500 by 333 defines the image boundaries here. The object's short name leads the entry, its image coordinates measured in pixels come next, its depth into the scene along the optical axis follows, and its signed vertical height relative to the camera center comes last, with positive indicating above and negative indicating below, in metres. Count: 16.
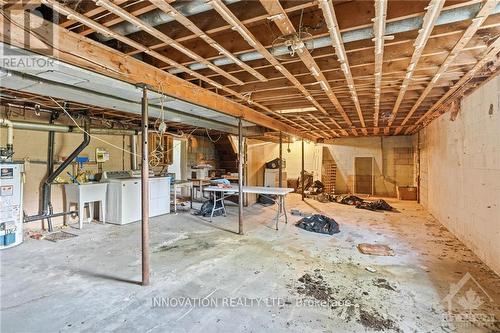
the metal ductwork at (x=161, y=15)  1.75 +1.13
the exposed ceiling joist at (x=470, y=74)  2.45 +1.14
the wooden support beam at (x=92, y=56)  1.86 +1.01
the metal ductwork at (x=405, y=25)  1.87 +1.12
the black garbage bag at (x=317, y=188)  9.83 -0.83
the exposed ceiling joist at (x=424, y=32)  1.71 +1.08
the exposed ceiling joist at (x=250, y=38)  1.68 +1.07
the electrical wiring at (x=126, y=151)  5.49 +0.41
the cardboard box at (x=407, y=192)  8.75 -0.90
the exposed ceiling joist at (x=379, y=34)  1.70 +1.07
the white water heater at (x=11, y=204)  3.77 -0.56
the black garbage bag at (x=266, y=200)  7.81 -1.03
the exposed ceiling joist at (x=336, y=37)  1.69 +1.07
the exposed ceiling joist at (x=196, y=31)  1.68 +1.08
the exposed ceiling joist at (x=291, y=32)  1.72 +1.09
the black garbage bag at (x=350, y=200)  7.87 -1.06
